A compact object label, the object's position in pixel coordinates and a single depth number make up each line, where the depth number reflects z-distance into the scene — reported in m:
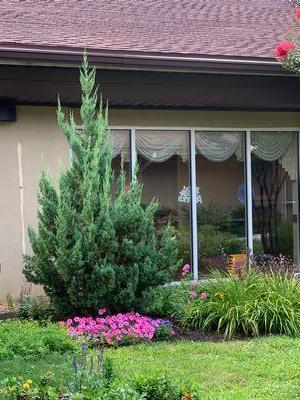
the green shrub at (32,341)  5.91
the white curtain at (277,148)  10.59
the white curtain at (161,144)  9.86
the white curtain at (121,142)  9.68
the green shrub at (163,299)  7.47
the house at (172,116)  8.70
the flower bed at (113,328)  6.76
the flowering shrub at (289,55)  7.97
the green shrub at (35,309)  7.76
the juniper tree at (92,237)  7.12
